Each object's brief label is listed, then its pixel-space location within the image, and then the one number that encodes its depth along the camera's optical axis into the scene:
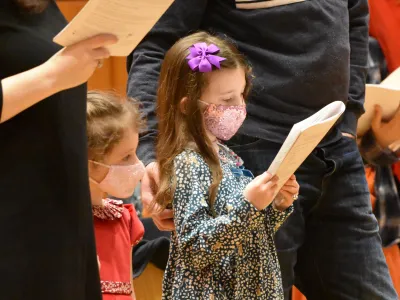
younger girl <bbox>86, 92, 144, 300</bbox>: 4.85
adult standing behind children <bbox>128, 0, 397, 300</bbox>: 4.90
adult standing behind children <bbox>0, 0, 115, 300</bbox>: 4.31
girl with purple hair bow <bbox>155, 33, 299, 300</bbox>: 4.67
